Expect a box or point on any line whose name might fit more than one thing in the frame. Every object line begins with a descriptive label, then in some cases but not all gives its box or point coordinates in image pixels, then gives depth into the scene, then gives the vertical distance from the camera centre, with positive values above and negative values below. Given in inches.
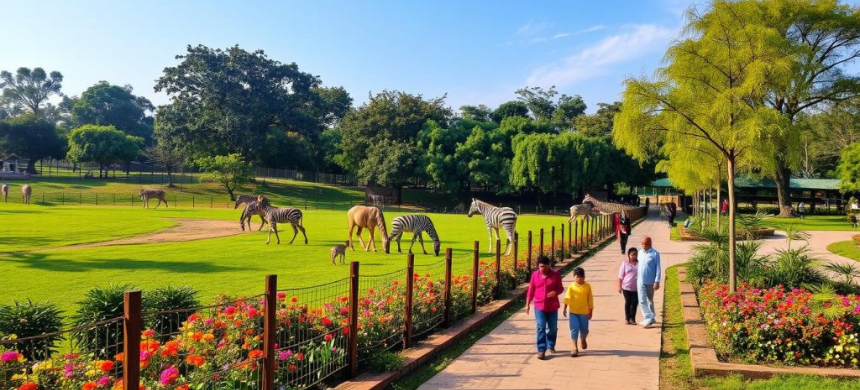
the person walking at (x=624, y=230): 790.5 -40.2
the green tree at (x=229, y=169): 2239.2 +114.0
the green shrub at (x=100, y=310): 249.3 -53.2
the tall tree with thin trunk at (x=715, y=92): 383.6 +80.5
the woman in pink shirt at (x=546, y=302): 309.4 -56.8
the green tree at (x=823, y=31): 1437.3 +476.2
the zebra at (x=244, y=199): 1347.2 -4.6
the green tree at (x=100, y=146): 2561.5 +234.6
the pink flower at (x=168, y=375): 159.3 -52.7
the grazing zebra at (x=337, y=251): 641.0 -61.3
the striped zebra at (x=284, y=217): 885.2 -31.0
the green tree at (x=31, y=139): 2659.9 +275.6
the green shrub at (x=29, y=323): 229.5 -54.7
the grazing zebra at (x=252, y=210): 964.6 -23.4
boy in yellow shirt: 315.3 -59.7
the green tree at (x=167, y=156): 2534.4 +194.9
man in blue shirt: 385.4 -54.9
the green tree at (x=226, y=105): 2529.5 +439.2
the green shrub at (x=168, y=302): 265.5 -52.3
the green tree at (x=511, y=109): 3043.8 +507.5
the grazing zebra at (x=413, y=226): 794.8 -38.9
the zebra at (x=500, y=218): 810.2 -26.4
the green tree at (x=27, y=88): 4271.7 +834.7
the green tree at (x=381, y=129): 2406.5 +330.7
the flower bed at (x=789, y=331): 279.0 -66.2
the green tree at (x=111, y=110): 3759.8 +603.5
